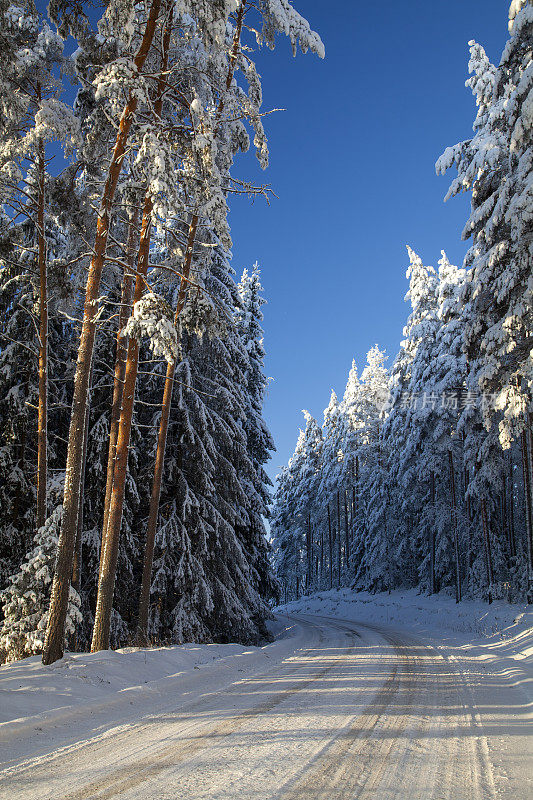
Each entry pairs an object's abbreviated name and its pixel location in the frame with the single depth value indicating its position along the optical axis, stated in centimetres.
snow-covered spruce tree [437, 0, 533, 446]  1325
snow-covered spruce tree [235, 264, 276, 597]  2150
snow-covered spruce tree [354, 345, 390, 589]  3812
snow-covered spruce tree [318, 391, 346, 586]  4916
